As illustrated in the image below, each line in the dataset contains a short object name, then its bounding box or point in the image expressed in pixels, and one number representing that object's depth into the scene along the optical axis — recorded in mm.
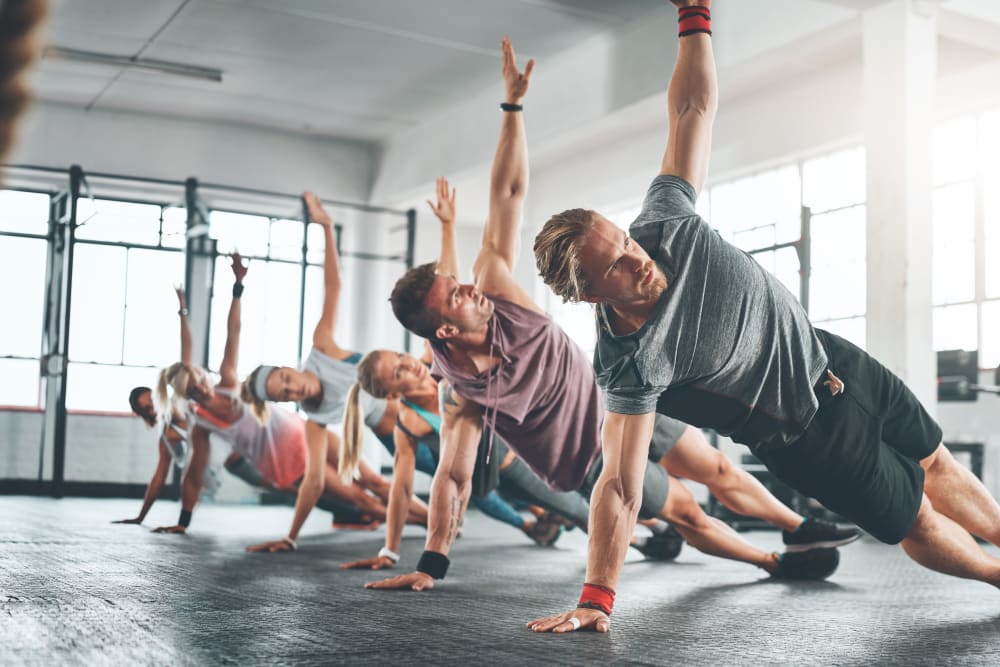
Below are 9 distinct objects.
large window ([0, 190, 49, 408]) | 9508
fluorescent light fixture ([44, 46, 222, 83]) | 8172
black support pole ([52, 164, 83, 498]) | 8727
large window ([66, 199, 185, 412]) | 9578
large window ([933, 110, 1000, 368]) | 7047
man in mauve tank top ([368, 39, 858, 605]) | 2707
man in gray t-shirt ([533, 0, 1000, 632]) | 1949
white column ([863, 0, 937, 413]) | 5344
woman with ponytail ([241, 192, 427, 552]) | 4363
